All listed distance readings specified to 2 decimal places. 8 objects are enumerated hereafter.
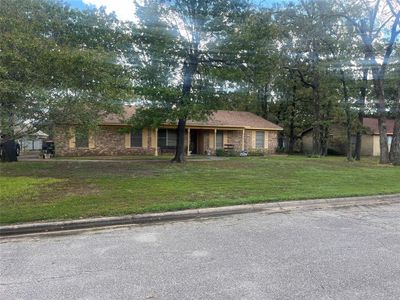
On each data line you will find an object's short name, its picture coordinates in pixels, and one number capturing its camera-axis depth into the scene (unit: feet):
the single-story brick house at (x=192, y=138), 77.10
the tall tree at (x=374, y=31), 67.05
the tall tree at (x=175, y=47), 50.65
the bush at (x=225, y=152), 85.10
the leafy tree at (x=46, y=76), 28.91
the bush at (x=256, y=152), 89.00
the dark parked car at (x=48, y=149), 72.76
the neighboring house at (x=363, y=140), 111.86
